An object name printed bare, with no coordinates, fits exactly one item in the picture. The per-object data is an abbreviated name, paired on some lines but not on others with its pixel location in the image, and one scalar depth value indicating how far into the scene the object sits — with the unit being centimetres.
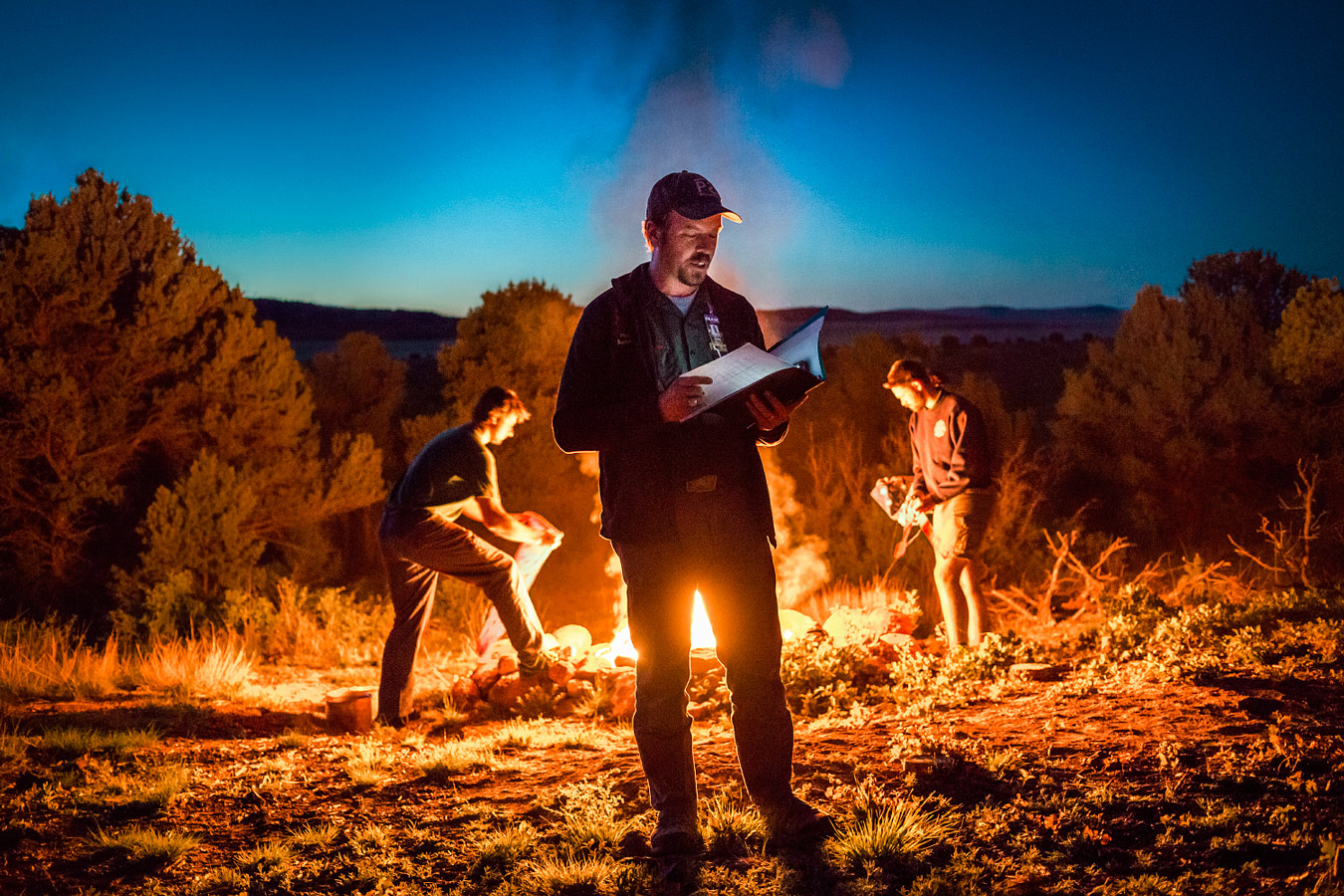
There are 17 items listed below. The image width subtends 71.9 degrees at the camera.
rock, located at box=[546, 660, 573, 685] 597
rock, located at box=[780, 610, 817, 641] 676
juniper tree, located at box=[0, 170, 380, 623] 1002
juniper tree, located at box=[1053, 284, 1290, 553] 1425
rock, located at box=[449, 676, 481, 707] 624
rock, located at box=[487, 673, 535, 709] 602
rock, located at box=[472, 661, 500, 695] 625
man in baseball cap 279
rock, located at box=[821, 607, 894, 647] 646
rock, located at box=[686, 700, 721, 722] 530
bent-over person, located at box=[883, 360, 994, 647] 599
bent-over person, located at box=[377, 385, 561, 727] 547
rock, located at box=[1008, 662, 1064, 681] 539
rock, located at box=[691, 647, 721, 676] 588
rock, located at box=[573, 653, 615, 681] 608
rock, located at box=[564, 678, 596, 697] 587
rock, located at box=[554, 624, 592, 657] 711
